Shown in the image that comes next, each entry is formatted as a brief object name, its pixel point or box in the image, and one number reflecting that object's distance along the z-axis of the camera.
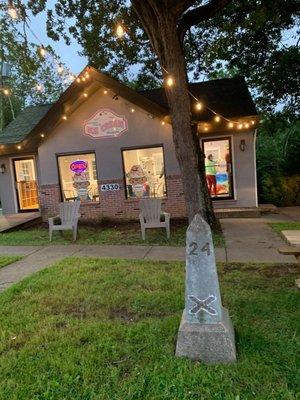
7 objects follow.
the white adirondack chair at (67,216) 9.02
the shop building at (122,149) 11.44
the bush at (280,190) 13.09
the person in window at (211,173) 12.31
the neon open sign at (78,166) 12.33
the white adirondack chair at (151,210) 9.11
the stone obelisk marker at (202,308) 3.17
